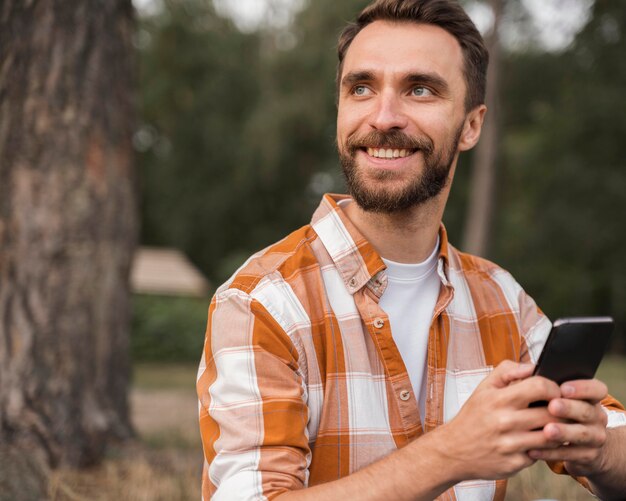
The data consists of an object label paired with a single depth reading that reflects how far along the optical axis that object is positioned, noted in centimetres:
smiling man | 151
